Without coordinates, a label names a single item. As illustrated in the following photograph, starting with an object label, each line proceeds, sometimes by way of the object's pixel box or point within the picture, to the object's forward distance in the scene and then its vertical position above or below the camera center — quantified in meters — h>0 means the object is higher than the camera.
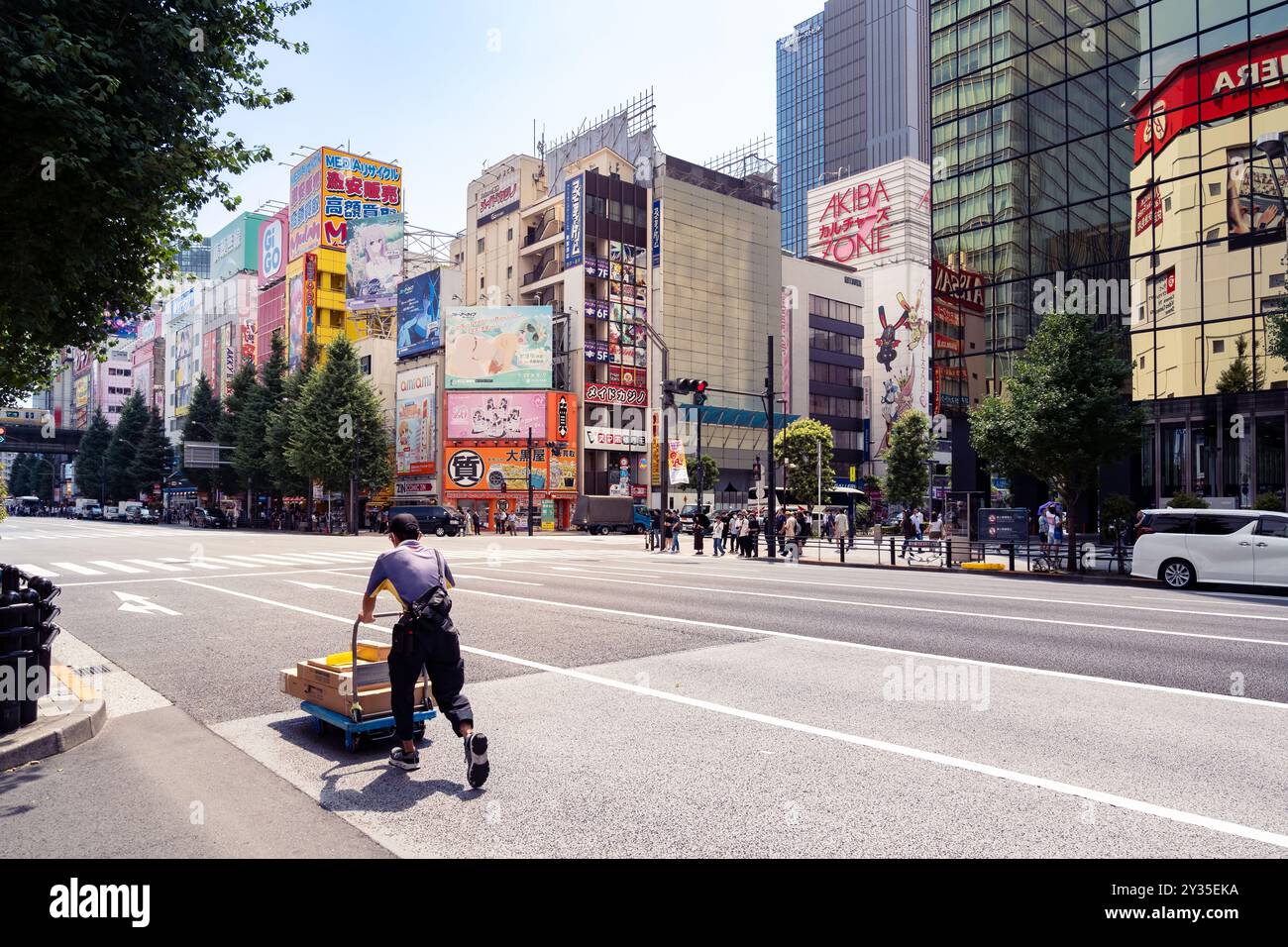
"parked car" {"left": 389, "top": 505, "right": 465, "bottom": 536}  49.53 -2.21
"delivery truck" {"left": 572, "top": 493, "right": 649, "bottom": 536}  55.16 -2.21
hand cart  5.78 -1.68
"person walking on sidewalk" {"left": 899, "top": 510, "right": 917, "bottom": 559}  27.16 -1.92
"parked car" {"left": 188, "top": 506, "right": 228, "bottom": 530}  69.12 -2.84
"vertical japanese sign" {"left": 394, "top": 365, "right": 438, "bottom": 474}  66.12 +5.34
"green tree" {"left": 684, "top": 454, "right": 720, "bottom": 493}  78.19 +1.02
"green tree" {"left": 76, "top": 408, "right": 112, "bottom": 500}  101.81 +3.93
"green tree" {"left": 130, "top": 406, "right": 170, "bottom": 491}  89.81 +3.16
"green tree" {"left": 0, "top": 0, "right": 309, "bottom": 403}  6.12 +2.87
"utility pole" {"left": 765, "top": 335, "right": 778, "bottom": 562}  29.53 +0.96
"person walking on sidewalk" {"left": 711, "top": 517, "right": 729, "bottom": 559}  33.83 -2.45
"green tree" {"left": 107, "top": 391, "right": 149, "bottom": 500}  92.25 +4.22
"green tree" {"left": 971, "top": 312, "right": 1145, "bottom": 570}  22.39 +1.94
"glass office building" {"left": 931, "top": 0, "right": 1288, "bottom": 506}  28.12 +10.95
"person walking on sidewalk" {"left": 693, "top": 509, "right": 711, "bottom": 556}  34.69 -1.90
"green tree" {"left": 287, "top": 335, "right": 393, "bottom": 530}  57.47 +4.04
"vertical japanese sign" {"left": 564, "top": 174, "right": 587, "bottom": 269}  71.62 +23.45
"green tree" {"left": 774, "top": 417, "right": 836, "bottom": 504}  67.75 +2.31
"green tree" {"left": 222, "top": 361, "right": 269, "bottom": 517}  67.56 +3.94
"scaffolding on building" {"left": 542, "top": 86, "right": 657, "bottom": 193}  81.19 +36.03
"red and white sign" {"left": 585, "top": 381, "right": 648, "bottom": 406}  70.94 +7.86
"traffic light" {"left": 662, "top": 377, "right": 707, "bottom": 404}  29.33 +3.49
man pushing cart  5.34 -1.08
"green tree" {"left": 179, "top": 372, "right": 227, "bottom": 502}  77.50 +6.05
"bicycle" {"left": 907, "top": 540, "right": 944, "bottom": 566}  27.19 -2.64
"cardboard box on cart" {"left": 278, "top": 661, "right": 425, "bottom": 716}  5.87 -1.56
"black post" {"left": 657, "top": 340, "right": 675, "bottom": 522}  36.33 +1.10
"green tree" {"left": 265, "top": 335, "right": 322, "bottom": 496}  63.00 +3.10
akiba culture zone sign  109.12 +35.40
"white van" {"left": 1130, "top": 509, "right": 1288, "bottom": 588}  16.62 -1.47
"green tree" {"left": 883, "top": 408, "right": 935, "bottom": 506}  64.00 +1.31
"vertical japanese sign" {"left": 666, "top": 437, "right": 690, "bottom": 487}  39.59 +1.03
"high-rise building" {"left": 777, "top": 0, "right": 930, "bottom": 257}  139.00 +70.70
